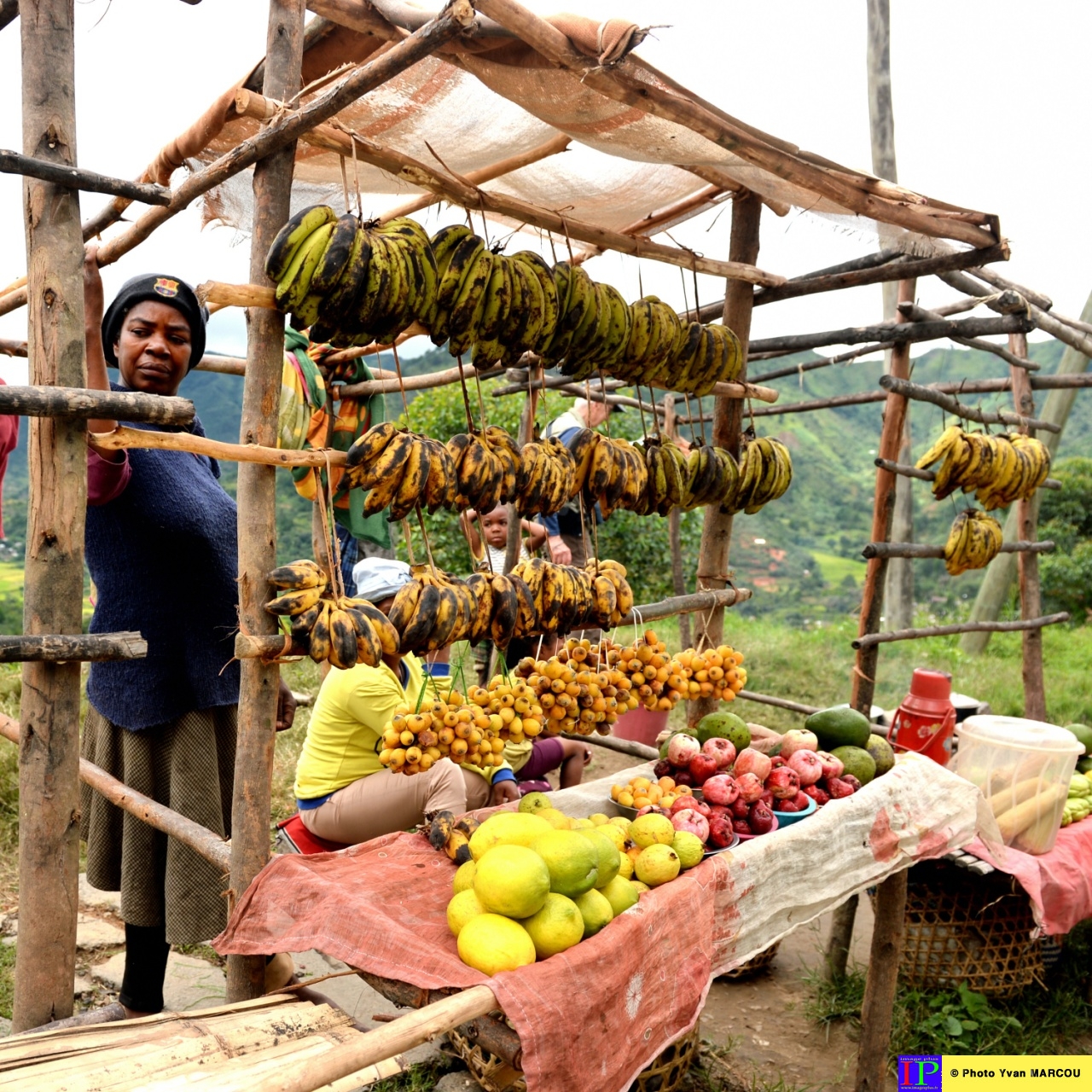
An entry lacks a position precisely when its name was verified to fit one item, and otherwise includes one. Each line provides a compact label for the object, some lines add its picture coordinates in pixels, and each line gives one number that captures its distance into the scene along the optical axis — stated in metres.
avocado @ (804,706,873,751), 3.27
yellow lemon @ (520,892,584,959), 1.97
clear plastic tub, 3.51
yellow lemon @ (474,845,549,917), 1.96
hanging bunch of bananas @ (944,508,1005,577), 4.61
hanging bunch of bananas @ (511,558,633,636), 2.87
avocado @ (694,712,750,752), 3.20
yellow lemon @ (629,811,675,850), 2.42
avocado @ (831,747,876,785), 3.10
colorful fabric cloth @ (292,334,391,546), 4.00
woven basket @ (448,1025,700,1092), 2.82
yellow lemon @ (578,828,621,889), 2.16
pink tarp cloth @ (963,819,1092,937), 3.36
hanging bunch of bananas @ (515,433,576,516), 2.80
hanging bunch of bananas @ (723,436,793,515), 3.63
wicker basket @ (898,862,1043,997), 3.62
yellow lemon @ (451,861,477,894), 2.17
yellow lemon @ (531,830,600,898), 2.04
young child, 4.96
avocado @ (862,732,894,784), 3.23
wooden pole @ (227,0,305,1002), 2.16
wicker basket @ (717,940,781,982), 3.96
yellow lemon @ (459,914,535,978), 1.89
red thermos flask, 3.79
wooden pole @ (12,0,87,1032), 1.96
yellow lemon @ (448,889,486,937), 2.04
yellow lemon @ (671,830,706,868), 2.38
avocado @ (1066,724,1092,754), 4.36
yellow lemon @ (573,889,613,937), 2.07
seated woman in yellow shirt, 3.16
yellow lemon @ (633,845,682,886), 2.31
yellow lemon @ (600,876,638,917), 2.17
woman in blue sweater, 2.59
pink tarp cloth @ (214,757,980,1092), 1.89
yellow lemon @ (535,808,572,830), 2.40
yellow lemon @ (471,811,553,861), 2.22
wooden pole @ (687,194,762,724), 3.69
